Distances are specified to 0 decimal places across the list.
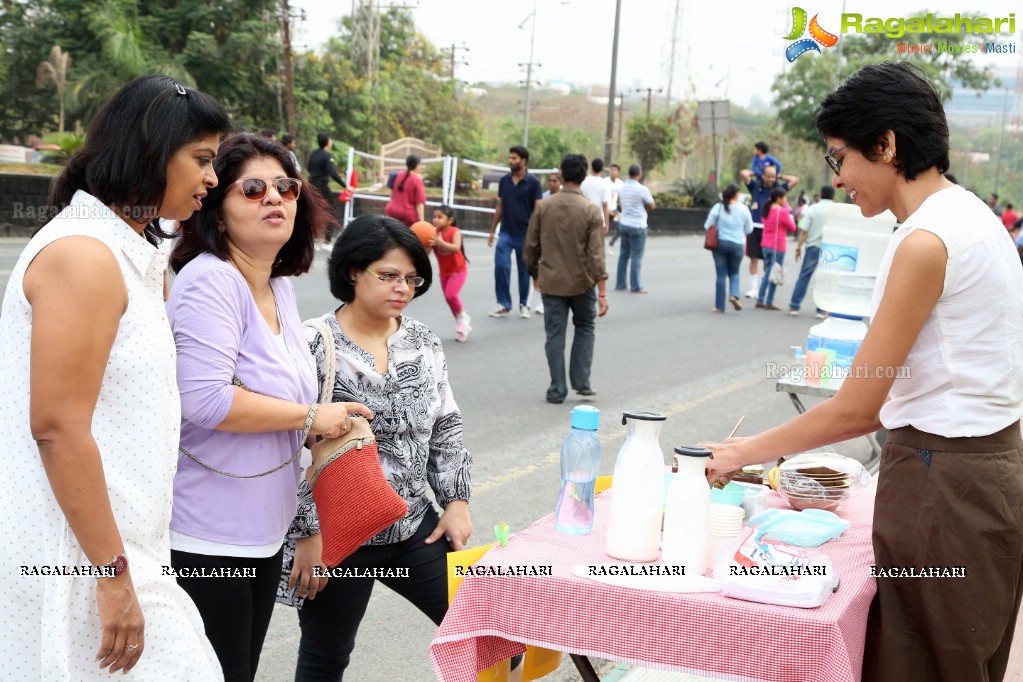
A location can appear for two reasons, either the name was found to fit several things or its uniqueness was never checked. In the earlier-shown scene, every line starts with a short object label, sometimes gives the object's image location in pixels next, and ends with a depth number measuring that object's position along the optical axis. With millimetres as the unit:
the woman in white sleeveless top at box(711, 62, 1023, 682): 2324
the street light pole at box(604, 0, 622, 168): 34219
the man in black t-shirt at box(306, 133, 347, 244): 17703
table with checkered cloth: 2230
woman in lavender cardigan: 2441
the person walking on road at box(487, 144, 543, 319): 12727
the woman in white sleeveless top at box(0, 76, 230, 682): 1851
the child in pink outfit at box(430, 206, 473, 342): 10633
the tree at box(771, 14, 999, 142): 50844
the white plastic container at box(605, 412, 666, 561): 2473
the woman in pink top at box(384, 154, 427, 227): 15031
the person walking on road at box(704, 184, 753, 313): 14367
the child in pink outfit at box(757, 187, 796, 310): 15695
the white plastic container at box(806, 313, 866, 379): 6770
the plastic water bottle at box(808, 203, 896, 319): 8117
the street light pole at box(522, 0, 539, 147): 50400
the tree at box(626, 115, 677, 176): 47000
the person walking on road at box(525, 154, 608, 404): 8484
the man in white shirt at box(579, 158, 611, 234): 16500
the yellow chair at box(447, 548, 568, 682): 2574
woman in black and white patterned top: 2943
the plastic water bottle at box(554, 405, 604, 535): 2654
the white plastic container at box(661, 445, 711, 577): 2424
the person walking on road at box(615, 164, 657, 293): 16266
